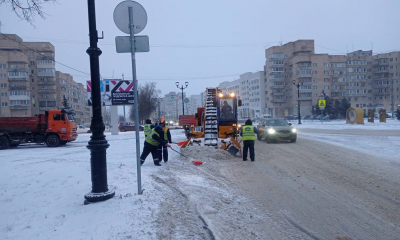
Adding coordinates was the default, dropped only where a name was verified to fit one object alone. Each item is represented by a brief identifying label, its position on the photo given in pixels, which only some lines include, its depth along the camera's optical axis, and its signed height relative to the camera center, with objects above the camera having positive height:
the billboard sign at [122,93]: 21.10 +1.78
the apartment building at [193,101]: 185.23 +8.86
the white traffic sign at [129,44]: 6.33 +1.53
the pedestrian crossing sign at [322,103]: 39.97 +1.12
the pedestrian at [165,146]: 11.65 -1.10
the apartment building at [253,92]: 103.12 +7.92
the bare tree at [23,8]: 6.61 +2.50
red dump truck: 21.19 -0.53
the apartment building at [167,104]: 190.96 +8.20
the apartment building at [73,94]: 76.07 +7.58
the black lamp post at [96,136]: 5.88 -0.32
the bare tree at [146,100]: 51.25 +2.96
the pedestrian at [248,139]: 12.84 -1.01
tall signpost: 6.19 +1.81
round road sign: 6.16 +2.06
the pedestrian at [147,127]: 14.15 -0.42
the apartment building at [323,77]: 86.75 +9.90
